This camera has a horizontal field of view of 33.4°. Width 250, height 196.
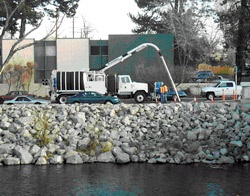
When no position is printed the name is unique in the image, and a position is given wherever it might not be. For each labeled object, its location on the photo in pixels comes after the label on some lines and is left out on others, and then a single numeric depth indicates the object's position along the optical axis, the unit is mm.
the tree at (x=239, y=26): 44750
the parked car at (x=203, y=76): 52688
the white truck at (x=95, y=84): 34406
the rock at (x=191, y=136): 20808
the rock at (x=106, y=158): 19273
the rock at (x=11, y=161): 18641
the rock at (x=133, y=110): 23077
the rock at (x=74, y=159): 18922
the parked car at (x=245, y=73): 50181
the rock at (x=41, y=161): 18641
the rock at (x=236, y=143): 19969
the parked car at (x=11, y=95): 36500
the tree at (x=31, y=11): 42031
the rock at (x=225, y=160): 19134
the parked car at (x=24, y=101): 31330
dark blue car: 30625
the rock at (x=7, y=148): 19625
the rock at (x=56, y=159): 18812
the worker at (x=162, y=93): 32344
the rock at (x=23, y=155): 18786
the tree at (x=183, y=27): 50219
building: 51125
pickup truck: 36000
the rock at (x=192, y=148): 20000
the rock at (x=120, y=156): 19038
